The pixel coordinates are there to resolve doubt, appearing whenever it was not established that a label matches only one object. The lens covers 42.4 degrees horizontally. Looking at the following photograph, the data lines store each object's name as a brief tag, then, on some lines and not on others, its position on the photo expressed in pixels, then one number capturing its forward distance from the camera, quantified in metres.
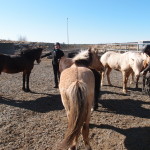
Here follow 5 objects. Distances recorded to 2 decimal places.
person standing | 7.17
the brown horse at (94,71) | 4.59
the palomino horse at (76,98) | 2.42
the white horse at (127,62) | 6.43
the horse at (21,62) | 6.82
